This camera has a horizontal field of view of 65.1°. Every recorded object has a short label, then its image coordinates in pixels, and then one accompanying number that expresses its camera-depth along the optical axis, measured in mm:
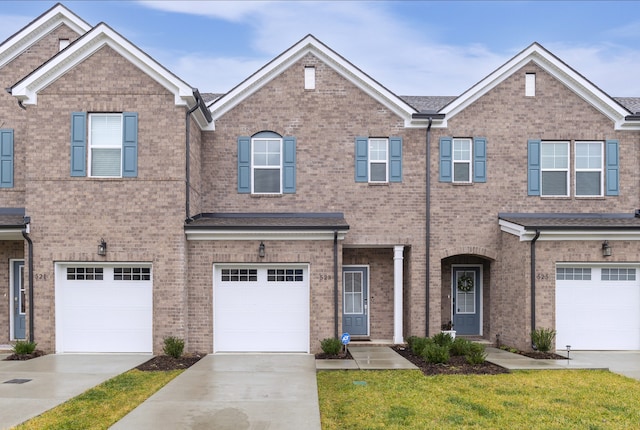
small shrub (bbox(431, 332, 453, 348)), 12580
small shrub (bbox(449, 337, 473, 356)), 11805
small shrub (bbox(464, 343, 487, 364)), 11305
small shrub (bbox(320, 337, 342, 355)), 12375
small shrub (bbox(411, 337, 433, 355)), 12492
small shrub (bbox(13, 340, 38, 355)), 12109
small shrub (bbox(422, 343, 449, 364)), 11312
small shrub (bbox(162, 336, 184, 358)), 12133
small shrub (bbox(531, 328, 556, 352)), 12805
